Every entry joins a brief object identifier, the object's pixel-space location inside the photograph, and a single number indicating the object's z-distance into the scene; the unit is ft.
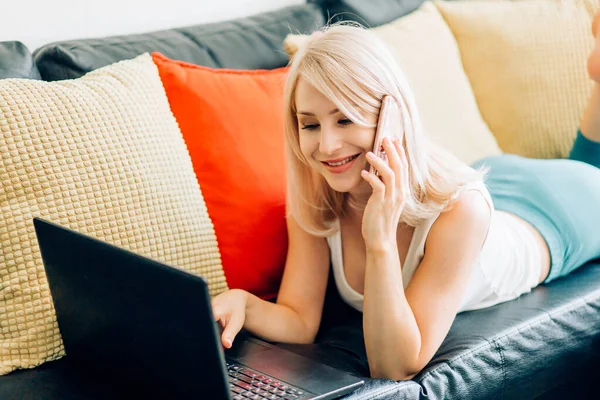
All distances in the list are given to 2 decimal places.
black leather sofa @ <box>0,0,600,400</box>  4.17
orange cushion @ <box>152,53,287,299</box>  5.16
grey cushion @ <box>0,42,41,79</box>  4.85
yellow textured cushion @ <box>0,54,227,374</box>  4.29
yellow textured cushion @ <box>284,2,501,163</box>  6.50
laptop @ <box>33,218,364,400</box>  3.25
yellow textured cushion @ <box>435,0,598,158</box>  7.14
